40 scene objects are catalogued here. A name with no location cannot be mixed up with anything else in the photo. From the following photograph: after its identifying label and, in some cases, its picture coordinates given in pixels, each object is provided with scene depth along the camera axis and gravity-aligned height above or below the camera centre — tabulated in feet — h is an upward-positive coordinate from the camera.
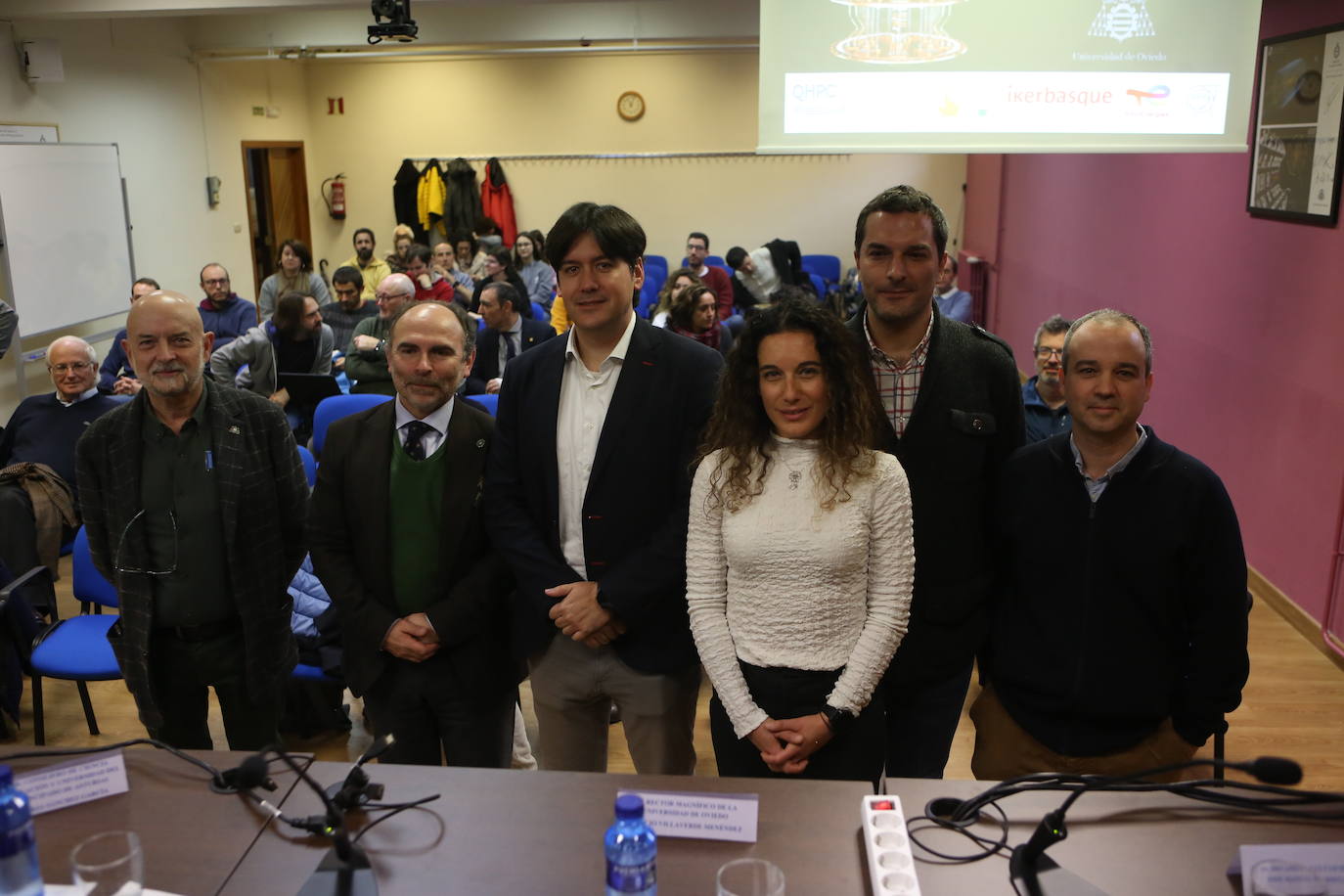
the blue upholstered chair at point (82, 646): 10.12 -4.09
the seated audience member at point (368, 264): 28.94 -1.11
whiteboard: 21.11 -0.20
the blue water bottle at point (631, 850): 4.09 -2.40
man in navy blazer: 6.78 -1.74
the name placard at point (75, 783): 5.08 -2.69
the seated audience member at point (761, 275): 30.14 -1.51
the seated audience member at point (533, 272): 28.86 -1.34
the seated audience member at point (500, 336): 17.54 -1.90
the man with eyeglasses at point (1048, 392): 11.28 -1.86
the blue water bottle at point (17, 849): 4.17 -2.44
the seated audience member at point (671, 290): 18.75 -1.27
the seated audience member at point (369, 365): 16.33 -2.16
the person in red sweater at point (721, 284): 26.35 -1.54
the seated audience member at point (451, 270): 28.17 -1.29
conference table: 4.50 -2.73
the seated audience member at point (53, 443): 13.38 -2.99
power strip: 4.38 -2.66
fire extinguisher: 36.94 +0.79
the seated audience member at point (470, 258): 31.24 -1.06
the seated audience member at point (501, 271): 26.66 -1.21
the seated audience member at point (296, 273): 26.50 -1.27
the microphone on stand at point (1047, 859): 4.41 -2.70
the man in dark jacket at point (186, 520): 7.57 -2.12
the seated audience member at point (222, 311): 21.44 -1.76
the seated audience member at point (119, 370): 17.58 -2.60
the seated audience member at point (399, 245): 28.89 -0.60
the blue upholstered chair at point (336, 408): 13.37 -2.33
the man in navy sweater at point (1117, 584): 5.97 -2.06
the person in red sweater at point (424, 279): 23.94 -1.24
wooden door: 33.94 +0.84
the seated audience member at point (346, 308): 20.93 -1.67
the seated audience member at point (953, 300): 22.72 -1.71
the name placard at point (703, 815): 4.73 -2.64
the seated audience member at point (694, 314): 17.12 -1.47
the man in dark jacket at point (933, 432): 6.44 -1.29
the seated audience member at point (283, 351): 16.97 -2.08
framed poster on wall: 12.92 +1.14
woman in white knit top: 5.89 -1.88
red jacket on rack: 36.17 +0.84
